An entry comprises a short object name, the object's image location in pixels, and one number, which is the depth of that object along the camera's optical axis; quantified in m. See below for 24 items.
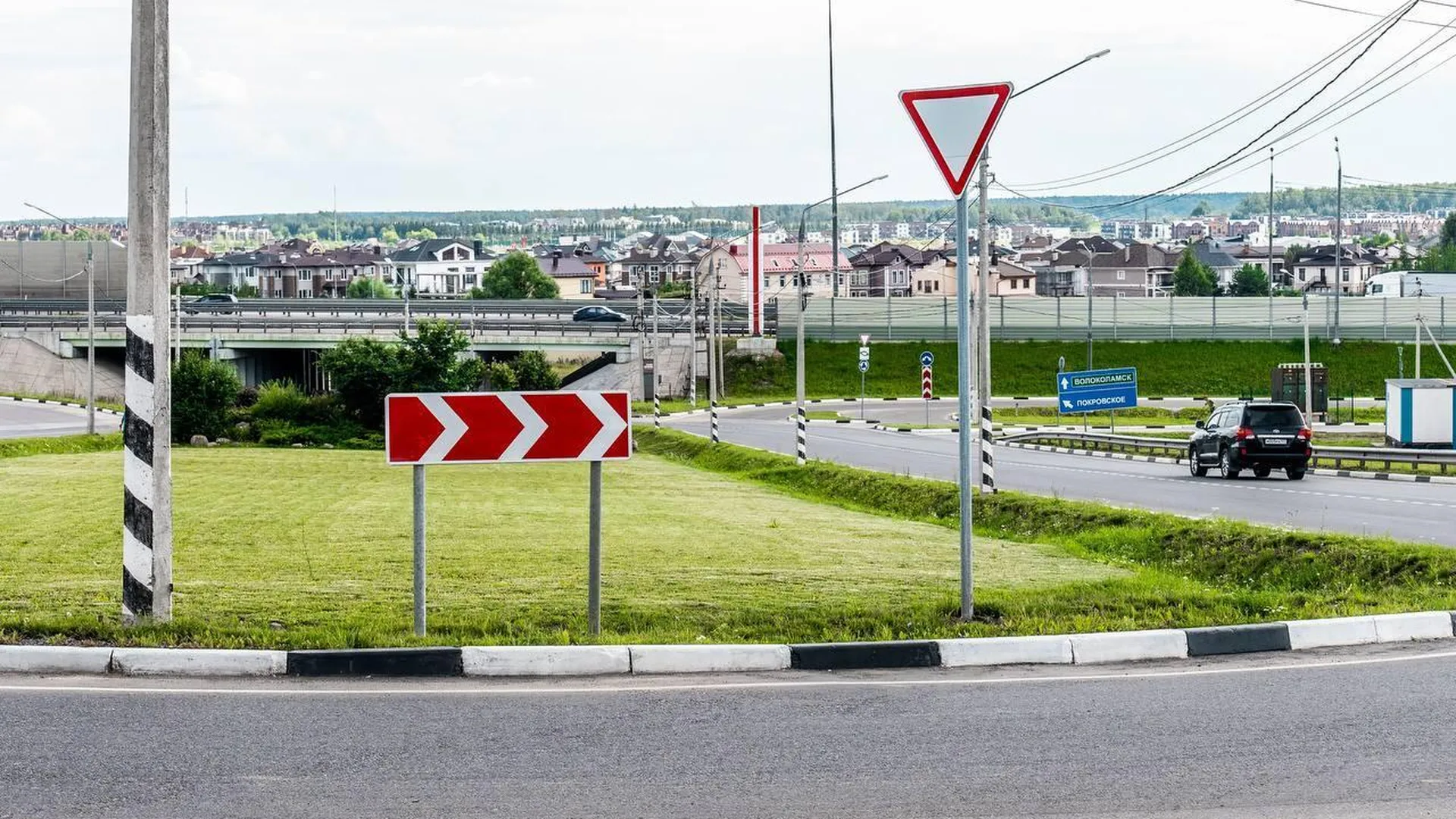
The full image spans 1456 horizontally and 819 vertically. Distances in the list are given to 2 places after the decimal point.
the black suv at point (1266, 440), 33.50
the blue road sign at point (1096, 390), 48.66
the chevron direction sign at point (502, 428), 10.41
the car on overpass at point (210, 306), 98.56
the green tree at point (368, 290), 186.12
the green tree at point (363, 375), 59.00
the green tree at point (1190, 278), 159.25
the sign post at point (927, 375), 61.57
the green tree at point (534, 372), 78.62
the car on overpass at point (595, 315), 108.76
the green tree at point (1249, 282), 166.25
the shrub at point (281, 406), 60.19
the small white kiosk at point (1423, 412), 43.44
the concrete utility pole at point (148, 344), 10.48
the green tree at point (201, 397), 54.53
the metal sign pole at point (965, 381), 10.86
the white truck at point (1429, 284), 126.19
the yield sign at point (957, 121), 10.70
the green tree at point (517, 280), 176.38
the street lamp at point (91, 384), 50.48
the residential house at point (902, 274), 181.25
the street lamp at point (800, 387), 36.31
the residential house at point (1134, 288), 186.88
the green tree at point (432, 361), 57.59
